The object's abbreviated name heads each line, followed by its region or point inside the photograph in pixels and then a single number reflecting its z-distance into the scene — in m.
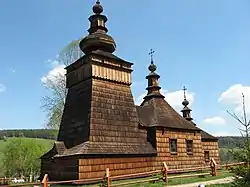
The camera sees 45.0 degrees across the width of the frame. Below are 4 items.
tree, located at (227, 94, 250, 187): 8.12
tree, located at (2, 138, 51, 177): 44.97
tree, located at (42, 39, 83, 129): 27.83
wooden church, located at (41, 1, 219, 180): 18.77
